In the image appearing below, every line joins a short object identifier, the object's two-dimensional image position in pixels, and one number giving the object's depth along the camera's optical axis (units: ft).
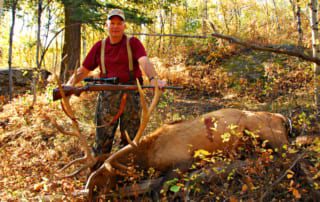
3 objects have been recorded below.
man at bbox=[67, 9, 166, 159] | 13.58
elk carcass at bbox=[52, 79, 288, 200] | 14.67
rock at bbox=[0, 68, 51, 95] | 35.63
